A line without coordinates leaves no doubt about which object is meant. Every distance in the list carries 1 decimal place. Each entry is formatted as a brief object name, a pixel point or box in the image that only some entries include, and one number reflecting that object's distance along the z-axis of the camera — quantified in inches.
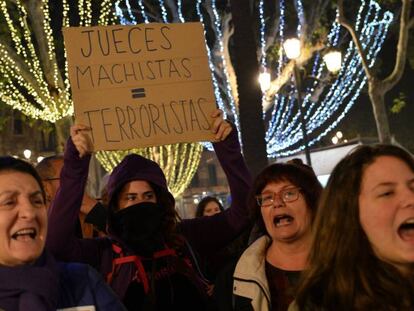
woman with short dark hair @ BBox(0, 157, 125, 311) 100.0
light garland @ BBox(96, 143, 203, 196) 776.3
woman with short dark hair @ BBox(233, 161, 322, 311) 125.3
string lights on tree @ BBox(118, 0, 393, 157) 745.0
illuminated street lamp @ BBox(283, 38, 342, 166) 588.7
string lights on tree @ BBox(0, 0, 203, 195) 552.7
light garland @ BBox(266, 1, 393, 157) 861.8
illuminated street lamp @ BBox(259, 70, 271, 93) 689.6
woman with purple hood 131.9
